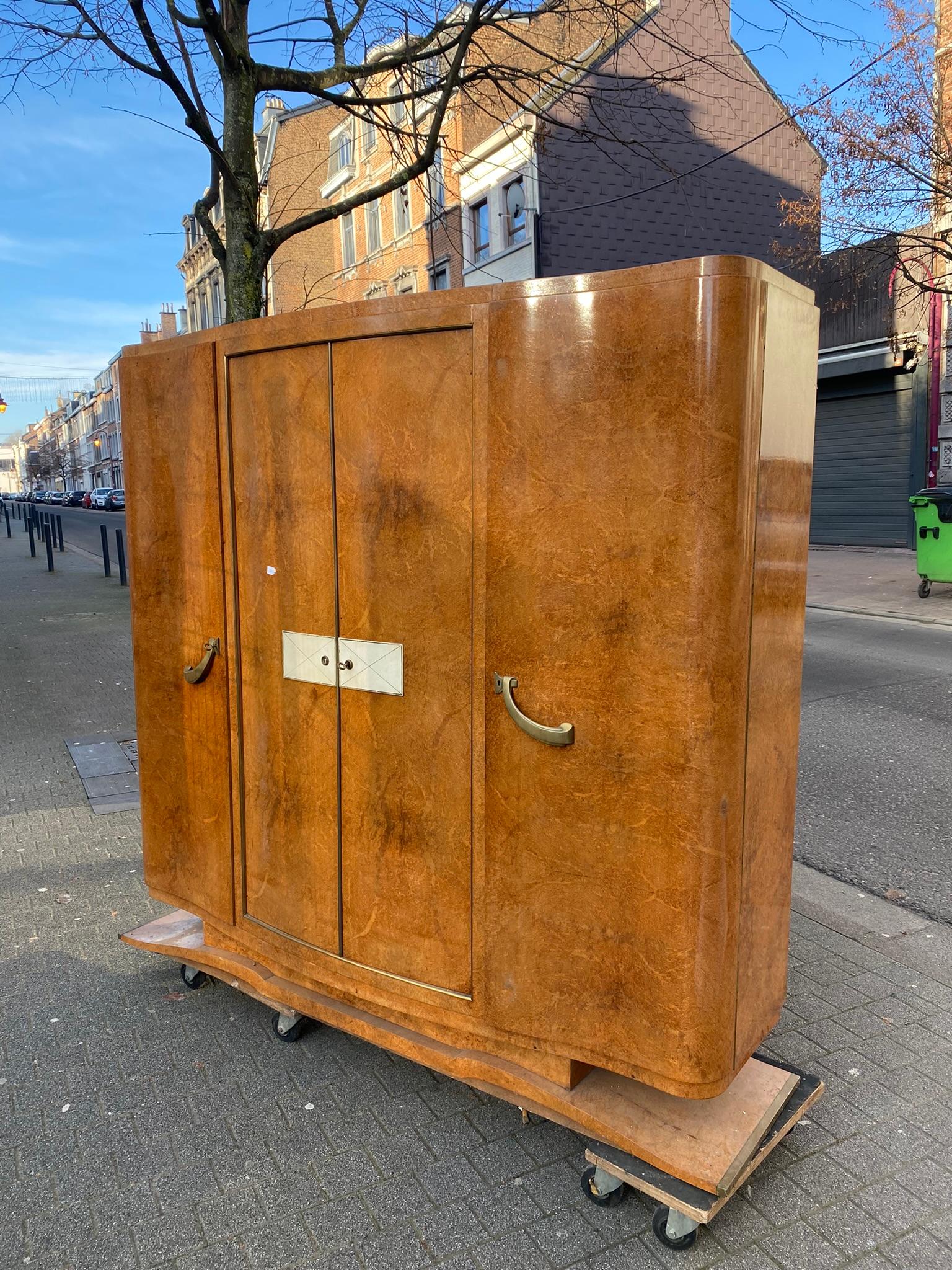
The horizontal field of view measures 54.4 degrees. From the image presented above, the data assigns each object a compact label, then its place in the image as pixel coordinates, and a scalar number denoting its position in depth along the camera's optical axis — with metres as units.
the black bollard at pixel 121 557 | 14.74
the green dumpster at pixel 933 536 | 12.41
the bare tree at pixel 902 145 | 12.17
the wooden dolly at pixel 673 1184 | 1.99
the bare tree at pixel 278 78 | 5.08
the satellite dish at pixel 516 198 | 23.53
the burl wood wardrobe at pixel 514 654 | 1.95
